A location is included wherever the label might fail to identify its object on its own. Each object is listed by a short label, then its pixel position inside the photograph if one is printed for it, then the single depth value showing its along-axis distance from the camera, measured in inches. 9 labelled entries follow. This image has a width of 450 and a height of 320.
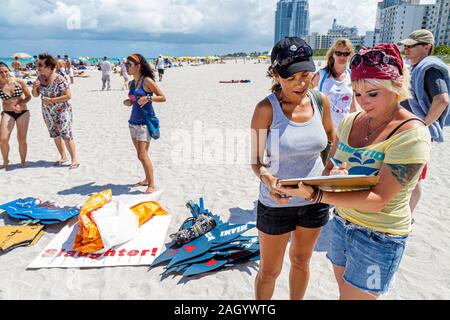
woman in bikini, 233.0
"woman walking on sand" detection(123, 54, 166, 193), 185.9
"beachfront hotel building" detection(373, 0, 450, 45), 4197.1
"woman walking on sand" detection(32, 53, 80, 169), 229.1
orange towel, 139.6
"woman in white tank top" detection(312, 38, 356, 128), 145.8
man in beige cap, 121.5
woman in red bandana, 60.4
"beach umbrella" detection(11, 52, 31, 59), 863.2
